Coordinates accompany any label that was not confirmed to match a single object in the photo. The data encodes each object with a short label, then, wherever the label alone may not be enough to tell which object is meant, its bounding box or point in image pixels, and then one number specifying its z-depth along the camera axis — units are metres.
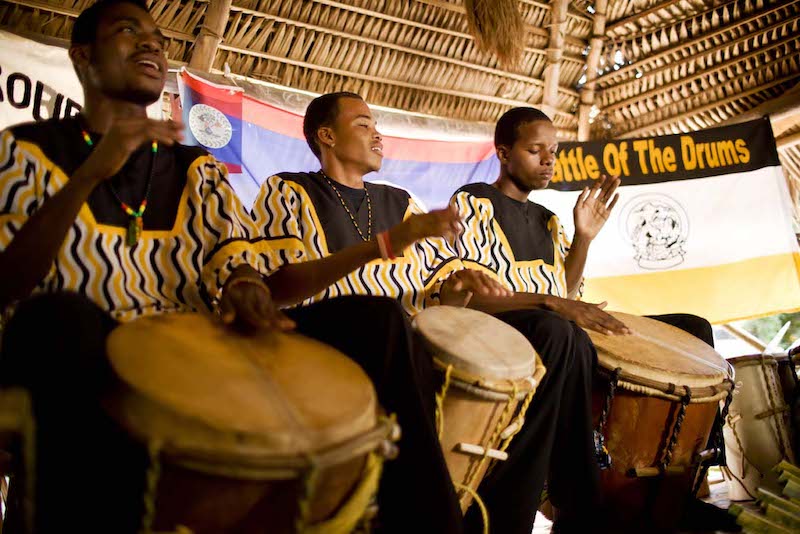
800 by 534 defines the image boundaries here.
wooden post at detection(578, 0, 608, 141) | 5.08
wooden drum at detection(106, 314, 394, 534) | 1.10
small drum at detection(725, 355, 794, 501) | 3.41
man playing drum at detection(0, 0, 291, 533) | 1.20
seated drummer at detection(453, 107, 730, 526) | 2.92
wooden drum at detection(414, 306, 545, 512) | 1.77
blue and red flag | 3.70
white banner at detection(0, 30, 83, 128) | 3.19
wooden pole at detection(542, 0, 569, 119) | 4.92
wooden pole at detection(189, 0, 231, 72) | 3.82
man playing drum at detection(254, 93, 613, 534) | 1.93
